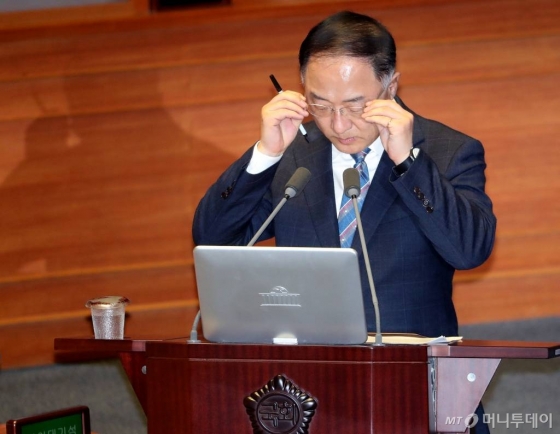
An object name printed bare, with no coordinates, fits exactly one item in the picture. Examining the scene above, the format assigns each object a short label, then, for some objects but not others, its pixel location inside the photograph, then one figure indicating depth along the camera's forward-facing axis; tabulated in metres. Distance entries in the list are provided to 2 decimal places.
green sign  9.62
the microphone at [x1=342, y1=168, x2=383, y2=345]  9.44
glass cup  9.78
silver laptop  9.36
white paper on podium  9.43
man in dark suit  9.91
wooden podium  9.34
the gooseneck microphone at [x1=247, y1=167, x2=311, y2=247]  9.63
